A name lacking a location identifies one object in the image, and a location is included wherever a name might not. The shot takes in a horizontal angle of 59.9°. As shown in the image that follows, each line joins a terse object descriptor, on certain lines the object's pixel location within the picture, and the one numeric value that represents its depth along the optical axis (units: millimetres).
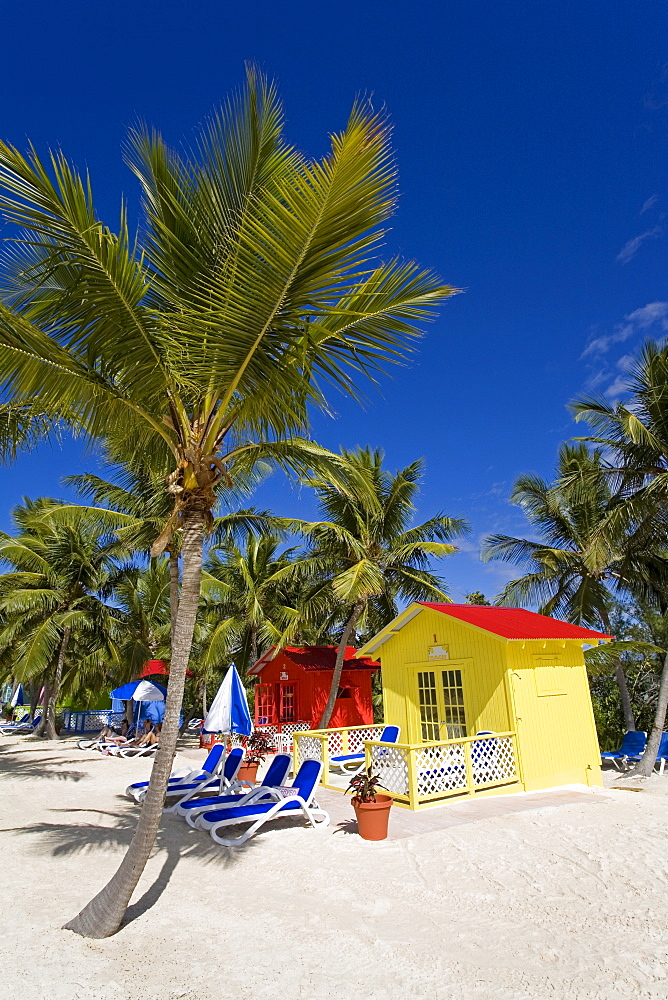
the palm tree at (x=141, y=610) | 22875
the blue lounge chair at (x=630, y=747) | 14367
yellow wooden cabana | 10523
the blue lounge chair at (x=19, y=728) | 28248
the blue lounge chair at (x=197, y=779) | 10297
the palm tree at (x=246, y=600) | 22078
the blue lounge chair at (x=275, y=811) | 7949
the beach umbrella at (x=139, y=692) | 18875
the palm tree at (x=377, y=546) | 17281
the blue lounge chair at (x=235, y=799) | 8740
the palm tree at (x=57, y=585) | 19562
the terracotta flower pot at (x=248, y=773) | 11945
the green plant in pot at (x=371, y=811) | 7859
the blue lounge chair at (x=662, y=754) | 13482
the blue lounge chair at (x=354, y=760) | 13000
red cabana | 20391
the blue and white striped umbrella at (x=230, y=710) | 13273
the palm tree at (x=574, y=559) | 18047
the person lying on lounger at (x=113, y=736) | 20066
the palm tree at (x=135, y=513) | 15016
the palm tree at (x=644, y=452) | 13346
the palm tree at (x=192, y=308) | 4062
